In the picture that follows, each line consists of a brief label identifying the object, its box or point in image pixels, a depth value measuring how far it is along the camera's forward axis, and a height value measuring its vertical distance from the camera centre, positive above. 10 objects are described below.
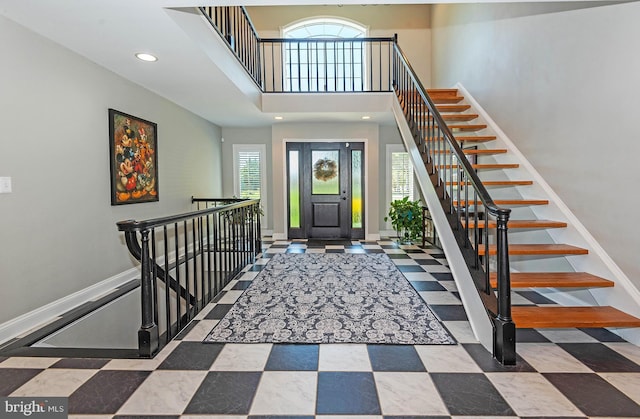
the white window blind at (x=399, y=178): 7.06 +0.26
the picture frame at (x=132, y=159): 3.63 +0.39
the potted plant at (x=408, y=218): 5.93 -0.49
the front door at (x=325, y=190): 6.62 +0.01
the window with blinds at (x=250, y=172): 7.20 +0.41
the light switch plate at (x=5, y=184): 2.40 +0.06
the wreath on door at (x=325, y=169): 6.65 +0.43
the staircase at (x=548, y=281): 2.17 -0.66
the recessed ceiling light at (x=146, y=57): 3.12 +1.27
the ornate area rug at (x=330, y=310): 2.41 -1.02
